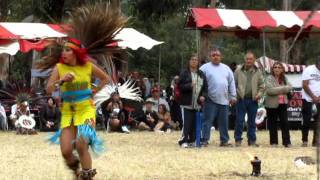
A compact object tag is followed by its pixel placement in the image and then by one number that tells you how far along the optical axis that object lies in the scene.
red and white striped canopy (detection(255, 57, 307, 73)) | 21.64
